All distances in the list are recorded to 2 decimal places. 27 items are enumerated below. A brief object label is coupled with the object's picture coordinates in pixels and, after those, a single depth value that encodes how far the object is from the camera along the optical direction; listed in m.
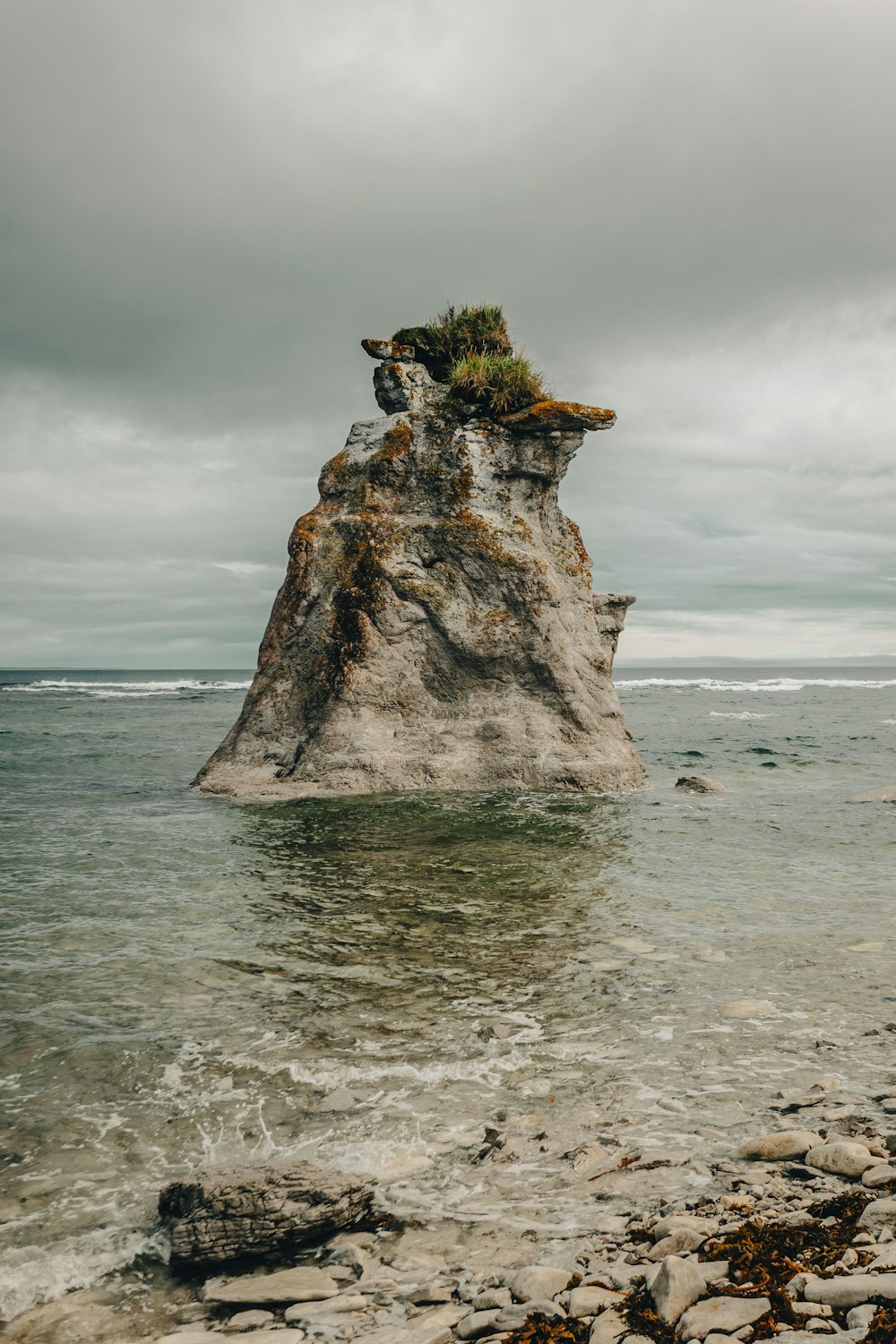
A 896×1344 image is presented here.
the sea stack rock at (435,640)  16.47
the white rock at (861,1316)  2.57
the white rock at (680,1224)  3.31
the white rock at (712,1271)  2.97
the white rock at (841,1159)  3.72
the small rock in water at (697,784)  17.39
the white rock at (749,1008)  5.85
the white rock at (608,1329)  2.74
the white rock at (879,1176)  3.52
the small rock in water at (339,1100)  4.73
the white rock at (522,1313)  2.91
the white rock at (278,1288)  3.24
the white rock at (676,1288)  2.80
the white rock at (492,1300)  3.05
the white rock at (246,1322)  3.09
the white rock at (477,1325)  2.91
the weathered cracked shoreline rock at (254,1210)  3.47
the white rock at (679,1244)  3.21
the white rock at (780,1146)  3.95
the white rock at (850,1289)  2.70
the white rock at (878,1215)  3.20
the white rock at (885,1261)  2.87
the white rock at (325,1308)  3.11
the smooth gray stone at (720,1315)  2.69
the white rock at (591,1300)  2.91
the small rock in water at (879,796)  16.17
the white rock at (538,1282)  3.06
